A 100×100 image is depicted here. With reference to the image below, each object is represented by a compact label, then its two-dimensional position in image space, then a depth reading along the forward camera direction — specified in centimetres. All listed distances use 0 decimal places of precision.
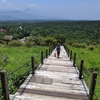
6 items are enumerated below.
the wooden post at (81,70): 795
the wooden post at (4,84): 465
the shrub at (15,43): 3228
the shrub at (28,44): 3142
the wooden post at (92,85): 513
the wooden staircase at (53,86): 590
